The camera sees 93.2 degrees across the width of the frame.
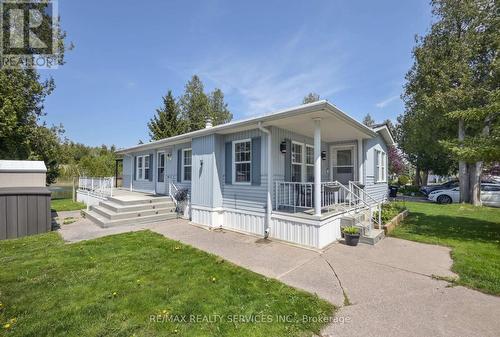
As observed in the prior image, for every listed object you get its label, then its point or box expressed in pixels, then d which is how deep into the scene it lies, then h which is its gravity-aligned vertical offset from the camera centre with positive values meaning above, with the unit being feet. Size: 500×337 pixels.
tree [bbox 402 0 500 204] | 44.50 +20.71
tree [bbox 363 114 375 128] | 120.24 +26.42
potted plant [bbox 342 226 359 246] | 19.99 -5.56
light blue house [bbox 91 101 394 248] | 20.39 -0.21
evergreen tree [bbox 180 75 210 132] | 91.71 +26.00
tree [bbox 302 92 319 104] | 93.40 +29.27
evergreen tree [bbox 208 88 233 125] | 97.71 +26.53
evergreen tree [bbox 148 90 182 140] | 77.46 +16.49
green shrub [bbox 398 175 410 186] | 90.48 -4.02
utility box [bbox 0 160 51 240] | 21.97 -2.91
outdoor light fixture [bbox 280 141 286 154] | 23.90 +2.36
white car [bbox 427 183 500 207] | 47.91 -5.32
